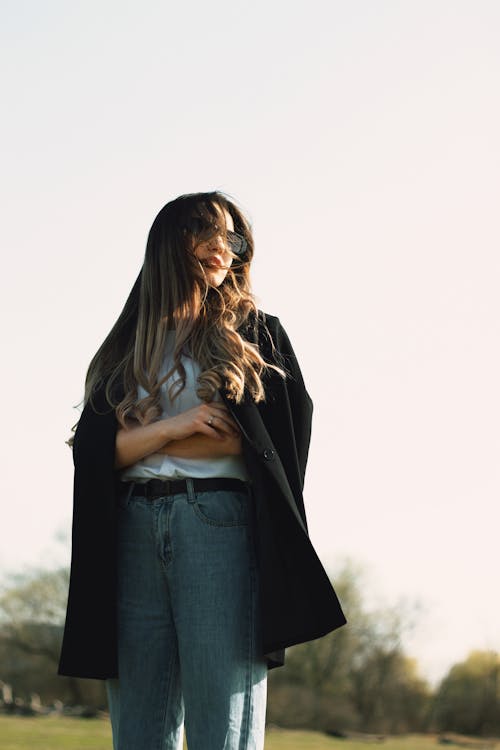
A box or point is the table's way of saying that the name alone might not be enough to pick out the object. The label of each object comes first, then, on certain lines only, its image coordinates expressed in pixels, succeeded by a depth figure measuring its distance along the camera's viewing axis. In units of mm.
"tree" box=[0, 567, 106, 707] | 18766
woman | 2443
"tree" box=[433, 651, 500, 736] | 18266
